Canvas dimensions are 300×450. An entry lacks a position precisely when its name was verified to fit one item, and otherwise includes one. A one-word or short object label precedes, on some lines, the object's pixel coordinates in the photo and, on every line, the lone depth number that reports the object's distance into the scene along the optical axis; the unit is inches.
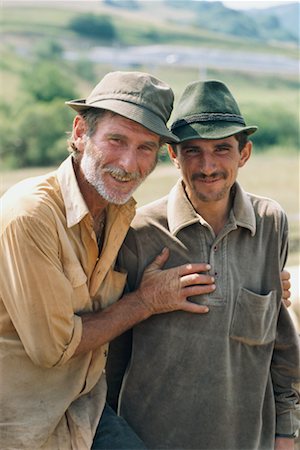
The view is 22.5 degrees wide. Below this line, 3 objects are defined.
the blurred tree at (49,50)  1496.1
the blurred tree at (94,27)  1889.8
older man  94.9
